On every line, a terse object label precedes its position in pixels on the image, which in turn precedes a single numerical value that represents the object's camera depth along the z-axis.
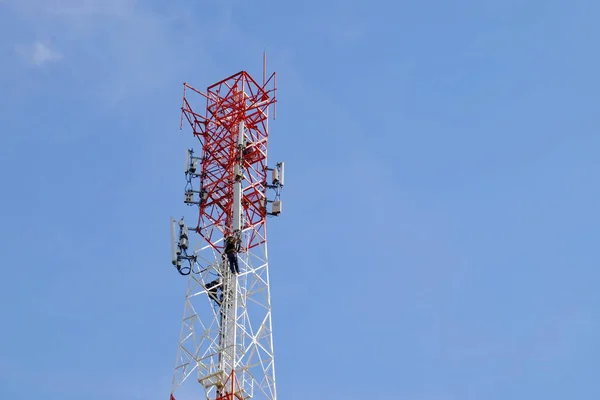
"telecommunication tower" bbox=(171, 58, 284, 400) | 83.12
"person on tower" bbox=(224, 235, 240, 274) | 86.19
